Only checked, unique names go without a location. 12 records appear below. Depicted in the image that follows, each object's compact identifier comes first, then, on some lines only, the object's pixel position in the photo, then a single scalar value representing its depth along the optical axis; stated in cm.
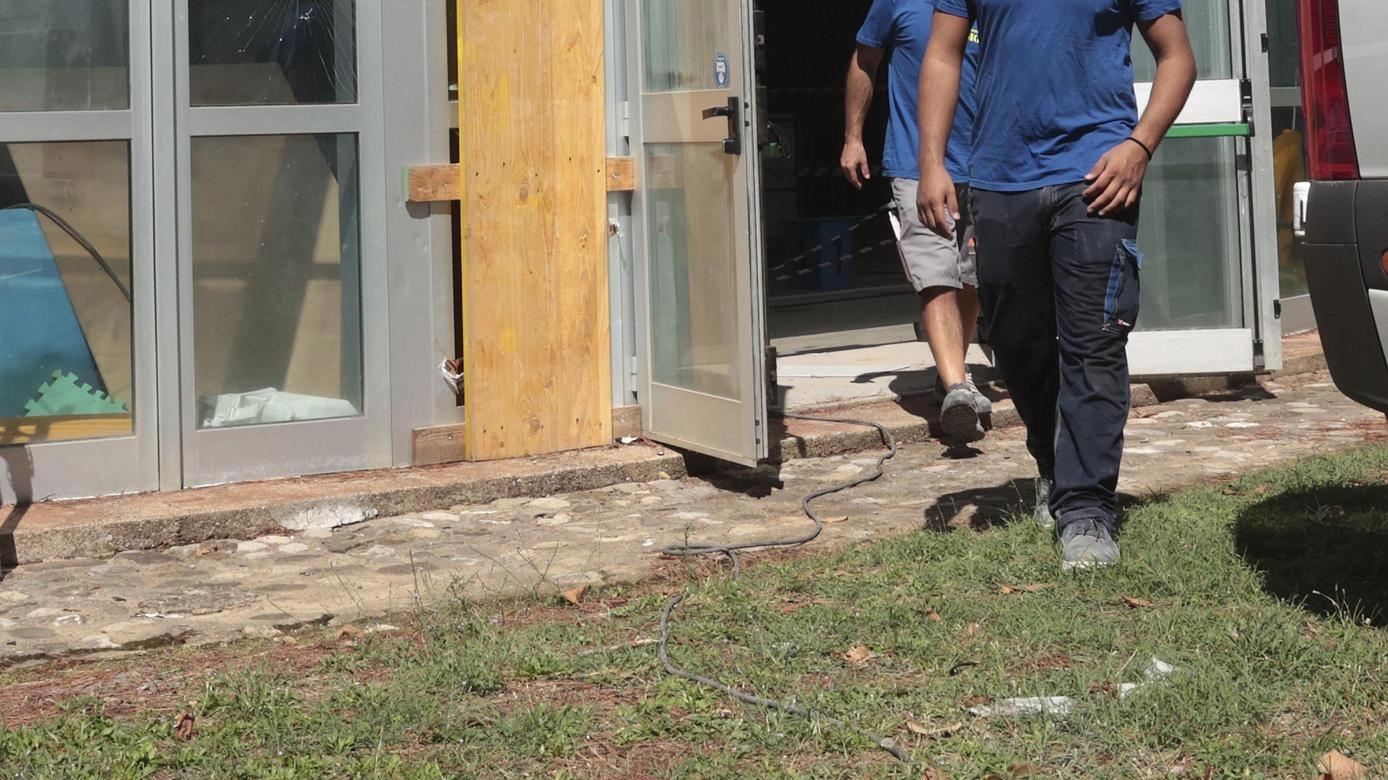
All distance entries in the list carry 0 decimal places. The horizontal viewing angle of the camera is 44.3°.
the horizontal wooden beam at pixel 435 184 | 628
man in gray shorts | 700
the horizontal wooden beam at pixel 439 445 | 638
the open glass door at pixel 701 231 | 600
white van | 375
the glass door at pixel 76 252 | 568
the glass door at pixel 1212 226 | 779
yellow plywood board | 632
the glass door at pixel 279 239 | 595
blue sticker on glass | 604
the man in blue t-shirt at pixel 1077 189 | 461
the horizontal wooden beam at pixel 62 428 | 575
